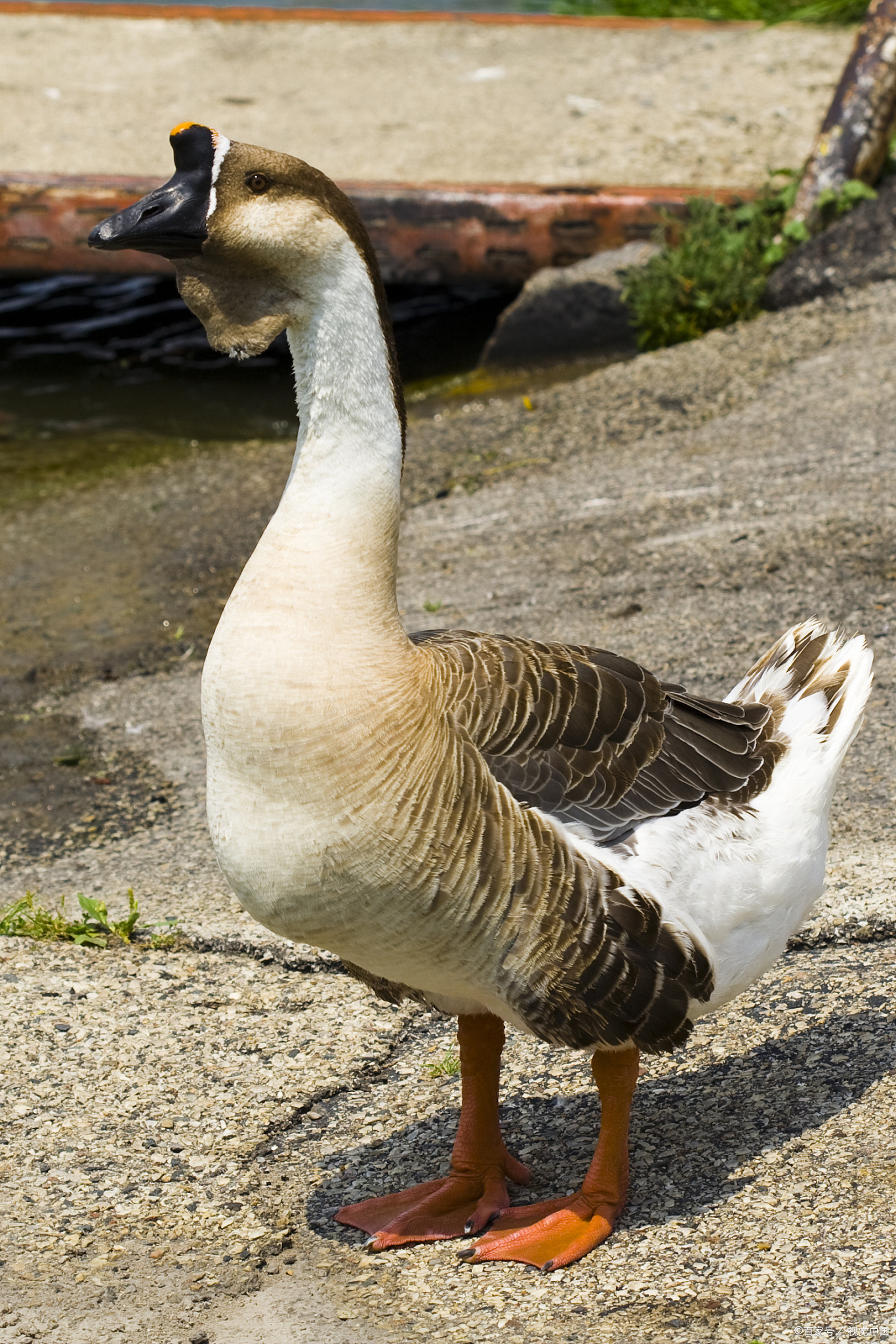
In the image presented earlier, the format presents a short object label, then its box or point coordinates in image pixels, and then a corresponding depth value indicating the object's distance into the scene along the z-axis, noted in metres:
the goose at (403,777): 6.23
